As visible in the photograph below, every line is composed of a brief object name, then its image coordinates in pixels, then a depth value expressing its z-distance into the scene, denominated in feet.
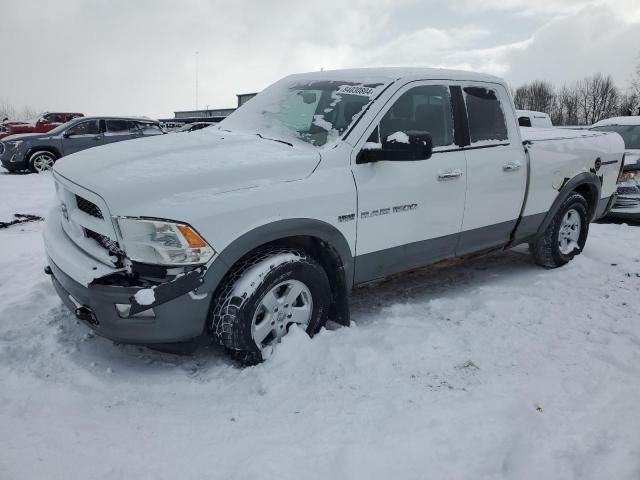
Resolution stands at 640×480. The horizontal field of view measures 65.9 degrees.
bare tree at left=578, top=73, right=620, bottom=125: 287.40
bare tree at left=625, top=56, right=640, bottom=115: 210.59
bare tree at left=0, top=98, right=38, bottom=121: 285.64
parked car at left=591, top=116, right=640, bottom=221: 22.56
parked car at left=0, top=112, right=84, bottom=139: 59.93
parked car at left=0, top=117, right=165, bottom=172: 40.65
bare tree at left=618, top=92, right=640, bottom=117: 215.51
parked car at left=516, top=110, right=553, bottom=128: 36.27
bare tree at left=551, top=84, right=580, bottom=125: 295.89
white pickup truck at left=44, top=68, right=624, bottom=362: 8.50
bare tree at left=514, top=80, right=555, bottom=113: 301.63
